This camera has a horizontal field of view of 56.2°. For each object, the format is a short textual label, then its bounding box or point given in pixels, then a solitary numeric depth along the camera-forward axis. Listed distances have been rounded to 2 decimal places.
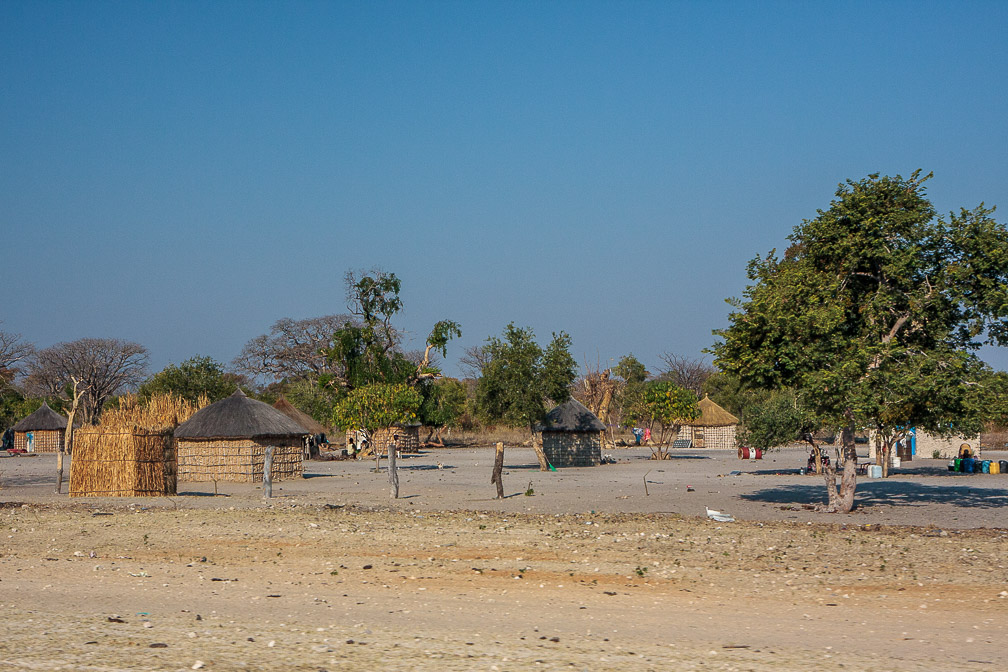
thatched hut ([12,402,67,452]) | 68.81
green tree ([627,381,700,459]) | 51.94
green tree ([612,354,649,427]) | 77.69
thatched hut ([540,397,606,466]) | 43.19
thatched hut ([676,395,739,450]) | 65.56
